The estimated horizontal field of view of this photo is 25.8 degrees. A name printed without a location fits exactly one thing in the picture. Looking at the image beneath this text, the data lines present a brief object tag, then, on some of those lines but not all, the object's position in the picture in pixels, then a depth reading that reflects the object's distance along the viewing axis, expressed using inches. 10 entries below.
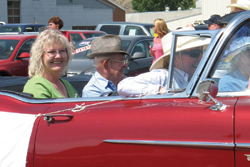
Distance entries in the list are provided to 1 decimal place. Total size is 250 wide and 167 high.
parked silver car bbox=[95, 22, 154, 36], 815.8
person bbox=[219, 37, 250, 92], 121.3
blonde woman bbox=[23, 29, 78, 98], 169.0
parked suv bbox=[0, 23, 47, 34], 873.2
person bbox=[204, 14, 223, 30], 267.9
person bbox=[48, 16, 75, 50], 450.5
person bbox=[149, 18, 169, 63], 400.7
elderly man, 183.0
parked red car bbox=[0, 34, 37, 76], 470.3
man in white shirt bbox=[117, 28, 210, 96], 133.9
